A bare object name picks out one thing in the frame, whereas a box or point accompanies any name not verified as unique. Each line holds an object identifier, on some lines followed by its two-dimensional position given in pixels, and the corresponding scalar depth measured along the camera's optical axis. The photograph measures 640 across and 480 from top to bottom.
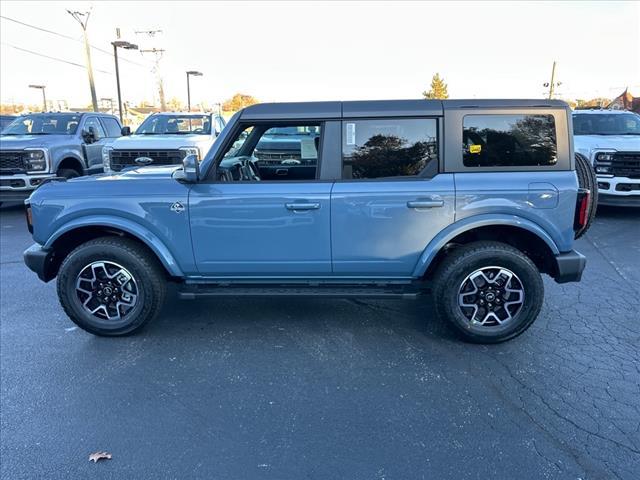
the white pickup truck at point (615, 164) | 7.75
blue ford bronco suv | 3.47
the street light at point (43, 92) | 45.61
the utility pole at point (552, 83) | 49.39
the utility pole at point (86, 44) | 21.73
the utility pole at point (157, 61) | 36.03
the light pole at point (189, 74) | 37.03
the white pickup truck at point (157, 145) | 9.13
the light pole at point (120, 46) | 24.16
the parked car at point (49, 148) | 8.95
